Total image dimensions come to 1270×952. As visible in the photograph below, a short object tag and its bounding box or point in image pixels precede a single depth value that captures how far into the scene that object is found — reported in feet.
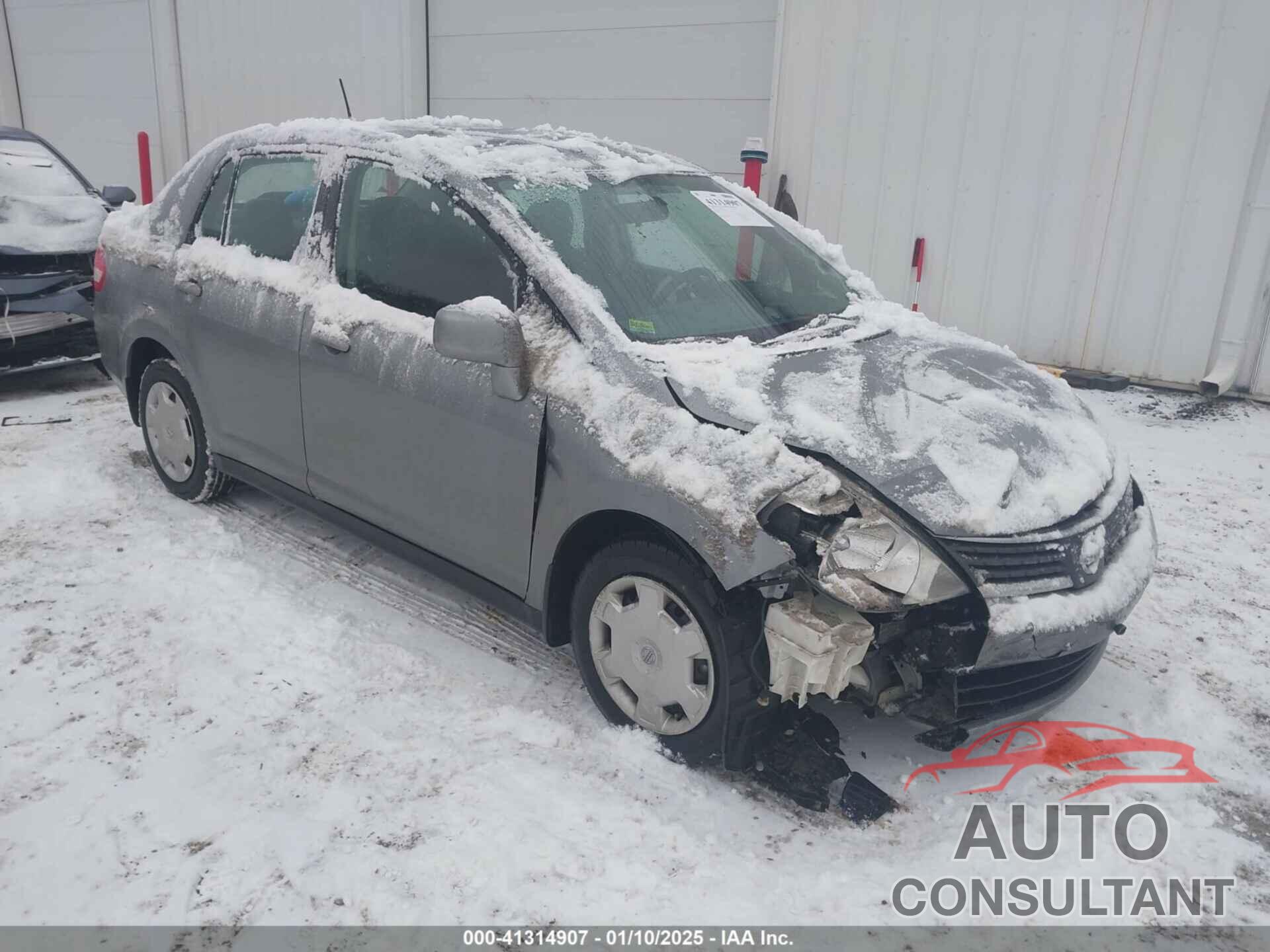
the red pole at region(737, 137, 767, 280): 21.02
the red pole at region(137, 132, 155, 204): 36.78
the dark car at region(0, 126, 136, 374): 18.78
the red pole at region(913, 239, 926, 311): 23.12
